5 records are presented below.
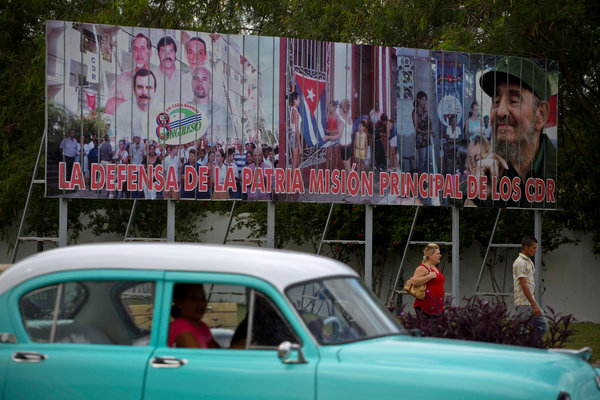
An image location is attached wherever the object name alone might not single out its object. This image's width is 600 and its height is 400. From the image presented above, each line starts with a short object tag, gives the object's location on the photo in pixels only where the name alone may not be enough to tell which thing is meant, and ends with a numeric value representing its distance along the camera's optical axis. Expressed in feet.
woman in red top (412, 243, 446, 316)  77.46
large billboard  102.63
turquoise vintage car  32.30
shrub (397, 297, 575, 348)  59.11
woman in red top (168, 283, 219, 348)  35.01
